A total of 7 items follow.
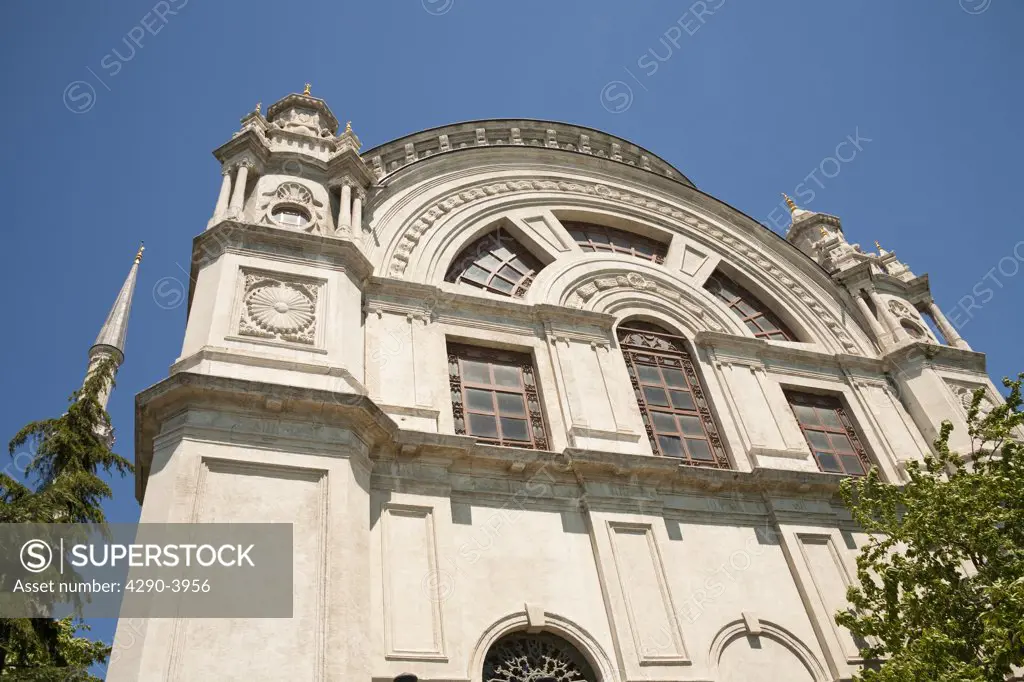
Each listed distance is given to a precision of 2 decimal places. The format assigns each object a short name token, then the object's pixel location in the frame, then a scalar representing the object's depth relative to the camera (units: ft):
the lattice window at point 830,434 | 50.95
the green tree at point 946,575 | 30.91
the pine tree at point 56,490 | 37.78
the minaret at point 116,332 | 124.57
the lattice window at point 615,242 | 60.54
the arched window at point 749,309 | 60.34
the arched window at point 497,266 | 53.59
